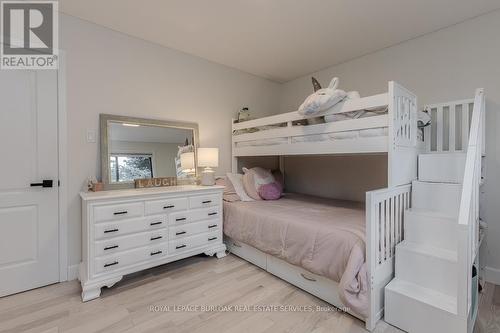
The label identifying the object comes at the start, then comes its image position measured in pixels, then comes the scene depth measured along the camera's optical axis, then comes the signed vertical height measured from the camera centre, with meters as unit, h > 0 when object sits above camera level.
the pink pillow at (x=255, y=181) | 2.98 -0.19
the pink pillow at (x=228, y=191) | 2.85 -0.30
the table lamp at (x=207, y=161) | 2.73 +0.06
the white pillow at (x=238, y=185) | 2.93 -0.23
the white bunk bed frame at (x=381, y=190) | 1.56 -0.15
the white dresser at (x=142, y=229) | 1.87 -0.56
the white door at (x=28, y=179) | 1.90 -0.09
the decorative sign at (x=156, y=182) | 2.48 -0.16
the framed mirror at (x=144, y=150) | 2.36 +0.19
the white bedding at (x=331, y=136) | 1.89 +0.27
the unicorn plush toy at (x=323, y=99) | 2.07 +0.59
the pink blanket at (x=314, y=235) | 1.53 -0.57
